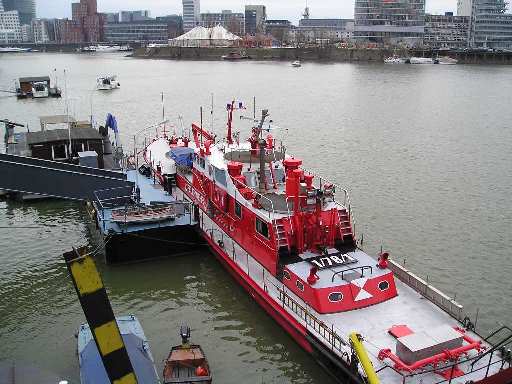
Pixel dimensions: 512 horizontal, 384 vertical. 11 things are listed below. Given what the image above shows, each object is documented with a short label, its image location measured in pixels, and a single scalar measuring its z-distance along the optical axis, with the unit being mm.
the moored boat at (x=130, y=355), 14578
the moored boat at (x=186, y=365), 15406
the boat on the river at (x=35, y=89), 87125
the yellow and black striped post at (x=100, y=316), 8656
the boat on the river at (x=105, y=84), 95312
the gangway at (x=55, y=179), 20359
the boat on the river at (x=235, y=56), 185750
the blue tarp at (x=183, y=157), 30609
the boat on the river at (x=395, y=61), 166000
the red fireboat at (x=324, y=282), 14883
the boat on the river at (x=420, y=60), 165125
